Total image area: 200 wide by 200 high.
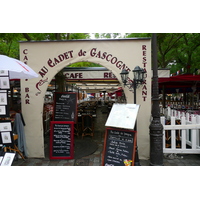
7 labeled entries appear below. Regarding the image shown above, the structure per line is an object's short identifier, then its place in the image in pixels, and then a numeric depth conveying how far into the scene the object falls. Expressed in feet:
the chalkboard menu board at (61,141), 15.11
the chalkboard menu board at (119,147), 10.97
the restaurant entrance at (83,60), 15.23
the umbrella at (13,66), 10.21
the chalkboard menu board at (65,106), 17.61
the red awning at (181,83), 18.81
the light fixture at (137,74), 12.94
